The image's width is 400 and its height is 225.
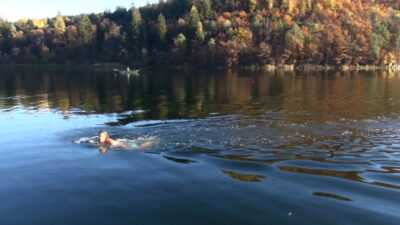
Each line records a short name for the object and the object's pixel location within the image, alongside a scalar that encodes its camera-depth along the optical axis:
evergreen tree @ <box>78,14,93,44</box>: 162.85
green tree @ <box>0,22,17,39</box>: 168.12
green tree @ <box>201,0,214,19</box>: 150.25
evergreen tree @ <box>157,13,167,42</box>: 146.00
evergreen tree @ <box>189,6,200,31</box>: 136.43
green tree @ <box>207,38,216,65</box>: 116.88
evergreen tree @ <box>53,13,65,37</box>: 167.57
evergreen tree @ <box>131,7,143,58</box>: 148.11
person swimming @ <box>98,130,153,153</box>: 15.76
